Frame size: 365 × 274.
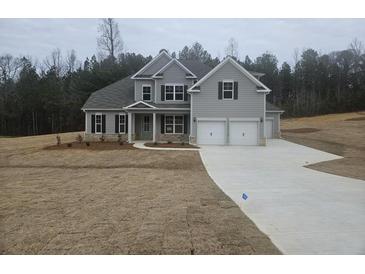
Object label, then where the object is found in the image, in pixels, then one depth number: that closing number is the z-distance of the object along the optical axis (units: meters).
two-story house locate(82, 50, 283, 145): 24.36
